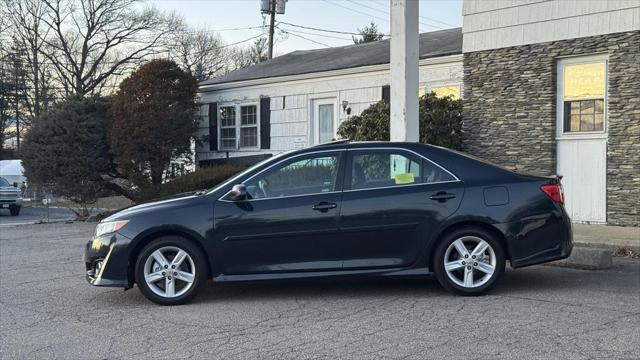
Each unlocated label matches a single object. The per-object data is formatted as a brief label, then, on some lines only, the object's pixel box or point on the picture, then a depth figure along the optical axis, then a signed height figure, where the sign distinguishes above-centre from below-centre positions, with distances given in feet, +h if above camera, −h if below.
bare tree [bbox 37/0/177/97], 135.03 +25.06
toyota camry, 21.07 -2.05
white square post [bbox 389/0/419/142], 31.78 +4.81
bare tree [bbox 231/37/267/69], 170.81 +30.18
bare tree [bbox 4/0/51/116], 131.95 +25.54
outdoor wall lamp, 53.72 +5.00
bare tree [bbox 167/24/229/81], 155.94 +28.83
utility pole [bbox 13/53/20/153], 135.54 +15.60
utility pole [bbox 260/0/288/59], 113.19 +27.75
